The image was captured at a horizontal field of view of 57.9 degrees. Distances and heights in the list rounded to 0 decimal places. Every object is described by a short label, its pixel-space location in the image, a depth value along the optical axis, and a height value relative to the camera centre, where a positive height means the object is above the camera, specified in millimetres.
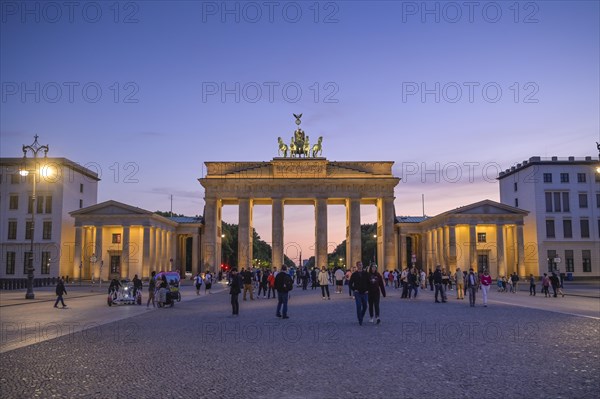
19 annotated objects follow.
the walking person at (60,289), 25734 -1728
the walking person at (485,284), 25719 -1586
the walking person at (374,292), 17500 -1336
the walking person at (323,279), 31134 -1605
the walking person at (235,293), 21031 -1603
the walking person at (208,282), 41500 -2292
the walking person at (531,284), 37156 -2297
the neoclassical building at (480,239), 65812 +1501
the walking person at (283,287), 19438 -1296
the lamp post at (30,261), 32938 -509
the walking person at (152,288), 26875 -1770
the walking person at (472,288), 25531 -1754
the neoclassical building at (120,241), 64000 +1434
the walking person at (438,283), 28209 -1672
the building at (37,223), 68562 +3814
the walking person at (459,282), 31484 -1805
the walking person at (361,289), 17188 -1207
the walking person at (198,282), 39188 -2226
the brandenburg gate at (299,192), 72000 +7919
